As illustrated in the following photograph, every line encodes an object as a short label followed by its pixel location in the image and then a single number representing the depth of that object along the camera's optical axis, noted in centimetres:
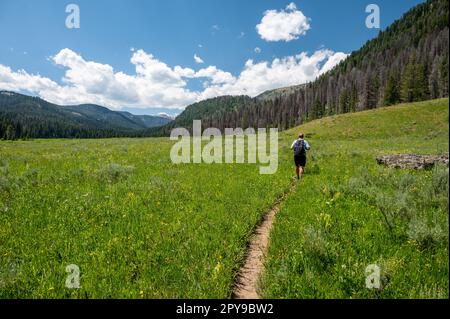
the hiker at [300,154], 1588
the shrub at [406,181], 1054
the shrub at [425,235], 570
